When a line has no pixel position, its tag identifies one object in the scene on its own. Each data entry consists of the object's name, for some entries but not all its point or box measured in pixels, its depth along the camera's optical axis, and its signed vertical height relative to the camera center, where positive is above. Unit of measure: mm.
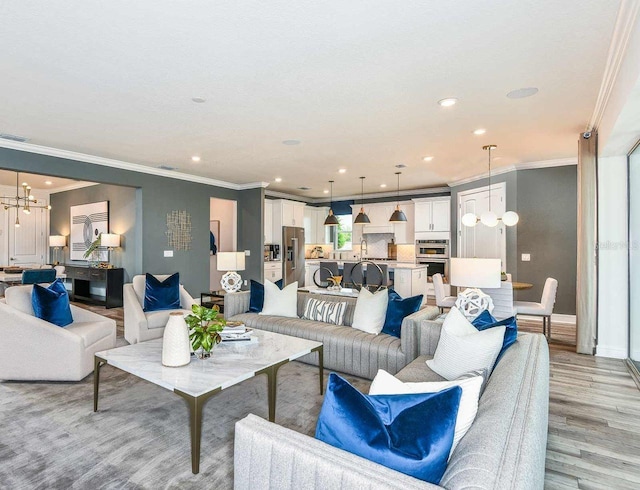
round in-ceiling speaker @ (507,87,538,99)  3220 +1376
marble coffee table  2039 -791
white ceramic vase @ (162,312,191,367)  2426 -635
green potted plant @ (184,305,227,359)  2568 -590
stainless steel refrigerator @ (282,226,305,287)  8805 -185
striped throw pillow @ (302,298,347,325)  4058 -719
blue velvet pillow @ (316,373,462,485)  1076 -546
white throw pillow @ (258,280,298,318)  4348 -638
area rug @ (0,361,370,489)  1986 -1222
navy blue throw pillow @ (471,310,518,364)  2221 -522
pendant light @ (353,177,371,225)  7508 +574
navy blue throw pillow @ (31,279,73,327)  3473 -546
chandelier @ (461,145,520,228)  5203 +424
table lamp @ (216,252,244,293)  5039 -258
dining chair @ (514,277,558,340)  4715 -783
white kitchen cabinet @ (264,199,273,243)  8758 +629
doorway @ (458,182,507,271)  6434 +323
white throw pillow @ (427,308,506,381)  2061 -585
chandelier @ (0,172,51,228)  7042 +1089
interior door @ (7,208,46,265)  8773 +233
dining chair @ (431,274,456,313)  5496 -701
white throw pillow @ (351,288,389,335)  3629 -651
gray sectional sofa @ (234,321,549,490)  967 -609
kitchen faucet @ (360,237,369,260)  9758 -22
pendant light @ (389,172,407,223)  6984 +572
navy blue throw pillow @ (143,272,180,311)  4812 -623
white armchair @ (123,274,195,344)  4385 -868
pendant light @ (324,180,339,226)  7993 +589
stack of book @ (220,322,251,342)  3049 -720
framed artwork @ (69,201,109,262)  7543 +439
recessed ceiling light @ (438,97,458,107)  3420 +1368
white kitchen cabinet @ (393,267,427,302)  7289 -672
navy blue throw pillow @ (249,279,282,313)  4592 -633
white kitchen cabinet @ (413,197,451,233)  8234 +750
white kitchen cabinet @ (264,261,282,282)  8438 -535
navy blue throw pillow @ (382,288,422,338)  3508 -617
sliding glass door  3812 -97
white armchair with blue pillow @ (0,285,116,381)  3242 -903
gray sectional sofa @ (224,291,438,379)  3131 -878
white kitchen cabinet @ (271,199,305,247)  8797 +751
